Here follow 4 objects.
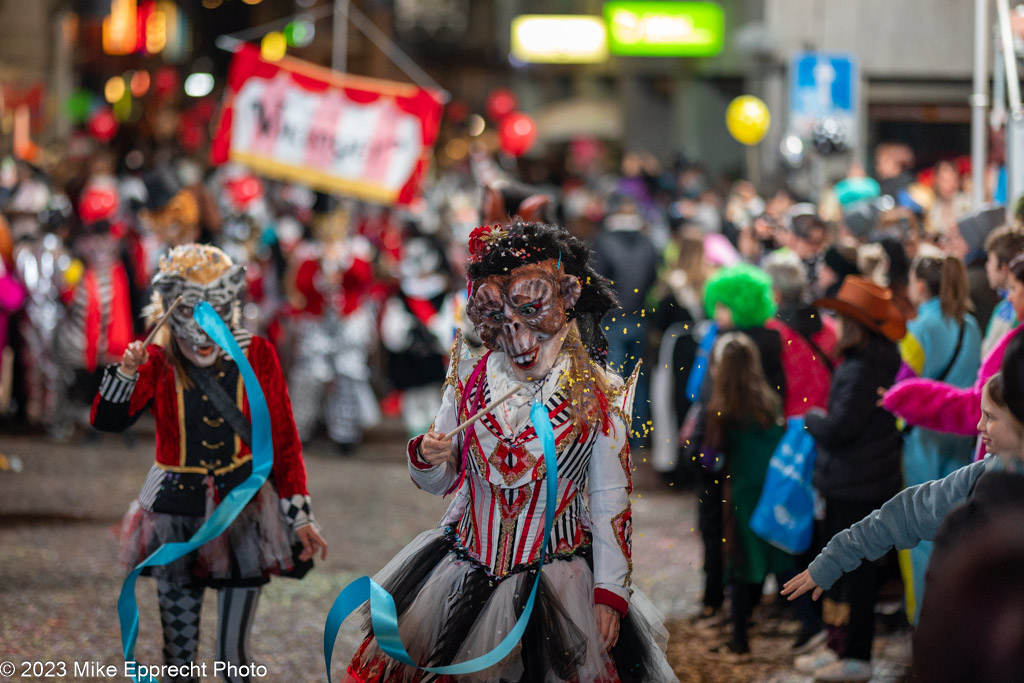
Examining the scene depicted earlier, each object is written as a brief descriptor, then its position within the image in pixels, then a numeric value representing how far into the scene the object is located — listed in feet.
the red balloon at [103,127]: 97.96
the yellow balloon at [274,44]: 115.68
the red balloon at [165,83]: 127.24
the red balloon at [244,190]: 57.06
